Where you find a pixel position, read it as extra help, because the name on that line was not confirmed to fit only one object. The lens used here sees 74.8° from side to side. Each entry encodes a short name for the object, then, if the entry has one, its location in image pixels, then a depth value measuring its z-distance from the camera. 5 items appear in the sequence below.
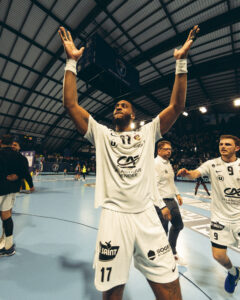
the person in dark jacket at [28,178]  3.04
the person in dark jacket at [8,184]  2.72
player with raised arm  1.11
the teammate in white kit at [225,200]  2.06
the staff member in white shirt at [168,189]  2.73
